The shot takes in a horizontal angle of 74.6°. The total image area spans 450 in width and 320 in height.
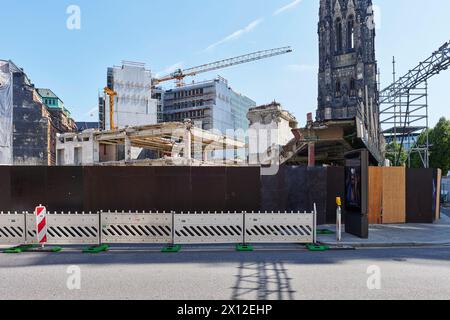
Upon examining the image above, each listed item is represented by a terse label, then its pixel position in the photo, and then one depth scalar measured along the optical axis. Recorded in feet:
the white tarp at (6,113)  138.00
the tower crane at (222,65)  386.59
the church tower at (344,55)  178.29
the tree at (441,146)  134.82
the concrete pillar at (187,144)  134.21
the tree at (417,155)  147.33
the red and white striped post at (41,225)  32.09
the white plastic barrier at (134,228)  33.53
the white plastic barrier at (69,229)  33.27
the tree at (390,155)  168.02
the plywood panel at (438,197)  55.47
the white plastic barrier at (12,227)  33.65
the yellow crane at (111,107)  252.09
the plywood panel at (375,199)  47.55
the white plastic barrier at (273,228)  33.58
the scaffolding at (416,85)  80.43
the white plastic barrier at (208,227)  33.47
